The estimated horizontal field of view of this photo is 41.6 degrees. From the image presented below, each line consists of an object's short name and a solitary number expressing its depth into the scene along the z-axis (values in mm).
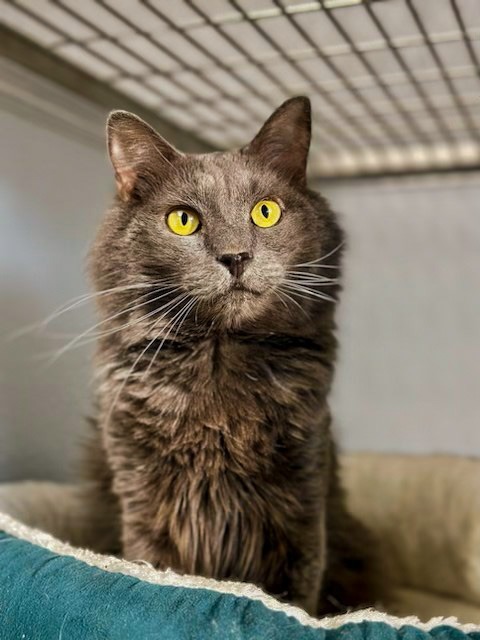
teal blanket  254
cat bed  256
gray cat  324
